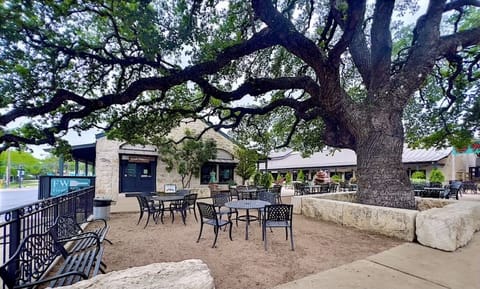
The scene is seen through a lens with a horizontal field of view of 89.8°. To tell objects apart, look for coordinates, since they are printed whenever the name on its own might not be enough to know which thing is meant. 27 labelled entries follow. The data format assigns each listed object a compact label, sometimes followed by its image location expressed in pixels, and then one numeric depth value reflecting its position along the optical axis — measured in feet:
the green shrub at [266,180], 56.53
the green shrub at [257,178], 58.17
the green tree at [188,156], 49.14
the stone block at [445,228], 14.67
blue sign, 28.73
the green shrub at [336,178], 73.19
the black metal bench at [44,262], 7.89
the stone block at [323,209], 21.67
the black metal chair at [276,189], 35.63
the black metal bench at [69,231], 11.58
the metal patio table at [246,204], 18.06
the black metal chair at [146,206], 22.77
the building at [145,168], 43.32
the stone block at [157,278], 6.70
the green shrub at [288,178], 88.92
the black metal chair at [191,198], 24.15
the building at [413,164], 67.21
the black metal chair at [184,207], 23.52
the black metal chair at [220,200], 22.50
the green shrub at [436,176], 58.59
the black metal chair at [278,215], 16.02
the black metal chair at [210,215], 16.44
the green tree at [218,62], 17.11
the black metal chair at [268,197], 24.11
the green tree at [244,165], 52.49
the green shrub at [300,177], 82.10
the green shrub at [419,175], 65.82
